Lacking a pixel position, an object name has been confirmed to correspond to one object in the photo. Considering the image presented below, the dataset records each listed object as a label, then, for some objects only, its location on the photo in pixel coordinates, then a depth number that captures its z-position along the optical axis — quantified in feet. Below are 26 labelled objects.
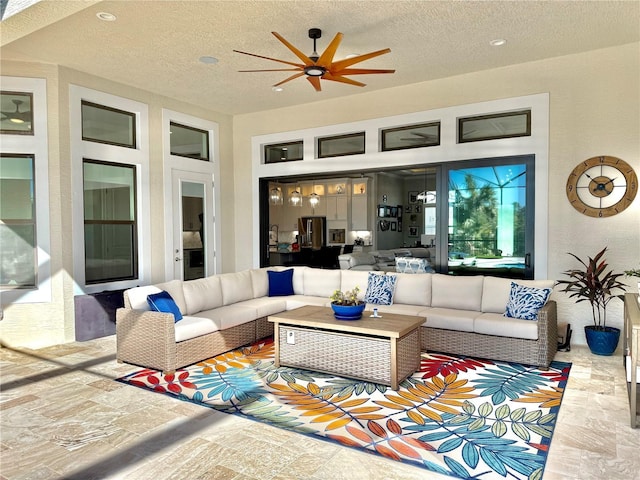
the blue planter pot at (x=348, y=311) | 14.20
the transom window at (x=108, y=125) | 19.60
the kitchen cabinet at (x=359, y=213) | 38.06
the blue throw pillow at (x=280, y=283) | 20.80
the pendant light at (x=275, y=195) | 36.40
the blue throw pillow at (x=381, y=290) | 18.33
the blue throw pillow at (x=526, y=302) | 15.20
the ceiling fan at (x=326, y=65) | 13.24
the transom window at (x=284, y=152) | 25.34
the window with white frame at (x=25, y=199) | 17.90
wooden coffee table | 13.04
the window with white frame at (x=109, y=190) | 19.07
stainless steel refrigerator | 39.70
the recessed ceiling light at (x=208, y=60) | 17.64
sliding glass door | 18.95
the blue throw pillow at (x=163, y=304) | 14.75
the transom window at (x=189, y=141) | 23.63
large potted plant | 16.06
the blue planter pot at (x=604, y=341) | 16.06
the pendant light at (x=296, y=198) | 38.75
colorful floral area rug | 9.21
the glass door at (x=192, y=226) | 23.59
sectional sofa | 14.49
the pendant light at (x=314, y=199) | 39.42
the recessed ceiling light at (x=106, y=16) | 13.81
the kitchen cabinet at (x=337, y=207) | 38.64
